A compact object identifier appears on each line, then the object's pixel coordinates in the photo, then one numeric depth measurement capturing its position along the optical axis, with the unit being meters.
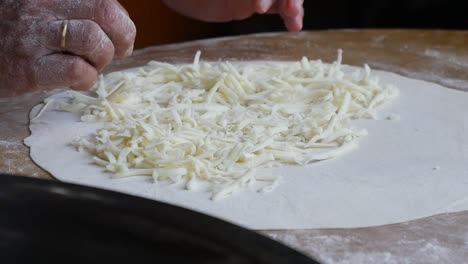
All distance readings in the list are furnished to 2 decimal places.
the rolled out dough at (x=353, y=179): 0.67
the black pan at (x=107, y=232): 0.39
